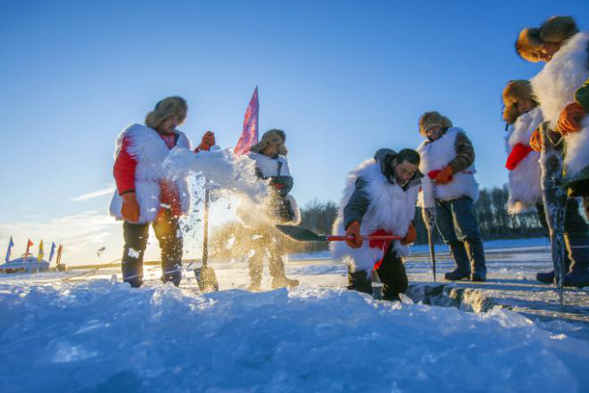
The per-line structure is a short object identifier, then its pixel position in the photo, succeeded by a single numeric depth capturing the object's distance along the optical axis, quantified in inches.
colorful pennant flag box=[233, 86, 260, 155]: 186.7
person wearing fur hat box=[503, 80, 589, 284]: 116.8
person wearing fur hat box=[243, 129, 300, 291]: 143.6
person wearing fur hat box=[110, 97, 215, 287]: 113.4
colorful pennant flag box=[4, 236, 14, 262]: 1112.8
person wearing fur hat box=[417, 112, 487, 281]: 138.5
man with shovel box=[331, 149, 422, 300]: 105.7
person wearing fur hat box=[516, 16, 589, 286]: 71.5
